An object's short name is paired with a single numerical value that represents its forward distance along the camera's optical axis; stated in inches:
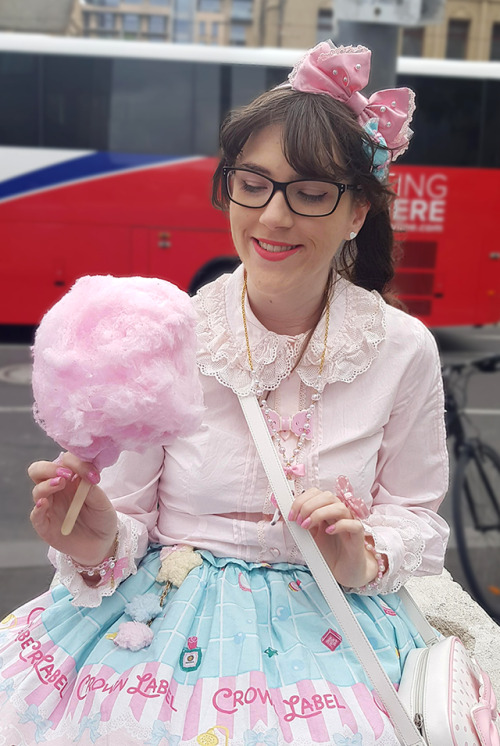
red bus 334.3
